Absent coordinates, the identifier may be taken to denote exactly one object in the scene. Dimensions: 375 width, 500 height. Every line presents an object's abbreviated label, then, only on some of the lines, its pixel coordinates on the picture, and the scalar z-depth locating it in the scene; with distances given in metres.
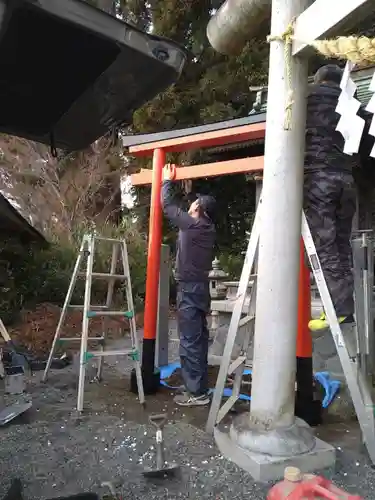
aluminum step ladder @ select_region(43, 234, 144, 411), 4.02
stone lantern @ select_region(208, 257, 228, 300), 7.69
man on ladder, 3.19
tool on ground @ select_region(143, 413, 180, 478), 2.71
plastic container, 1.92
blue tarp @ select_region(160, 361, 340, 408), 4.30
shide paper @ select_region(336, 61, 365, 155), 2.67
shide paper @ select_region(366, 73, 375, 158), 2.32
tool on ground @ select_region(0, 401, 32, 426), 3.57
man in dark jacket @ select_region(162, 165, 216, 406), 4.36
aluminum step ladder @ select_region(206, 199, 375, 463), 2.92
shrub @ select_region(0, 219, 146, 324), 8.22
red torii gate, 4.02
